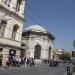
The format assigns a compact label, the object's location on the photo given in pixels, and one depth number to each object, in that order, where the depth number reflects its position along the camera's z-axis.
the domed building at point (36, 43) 25.26
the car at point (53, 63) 18.82
